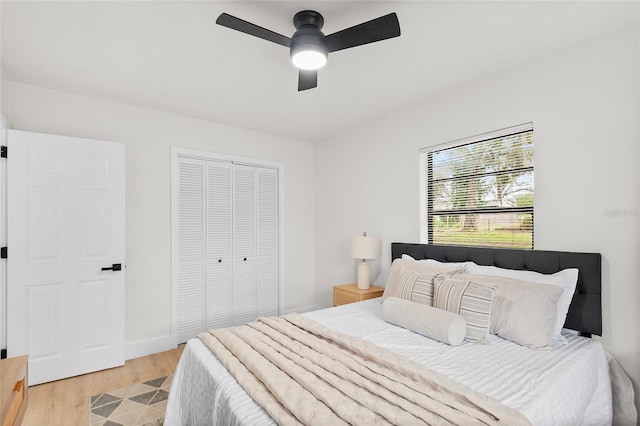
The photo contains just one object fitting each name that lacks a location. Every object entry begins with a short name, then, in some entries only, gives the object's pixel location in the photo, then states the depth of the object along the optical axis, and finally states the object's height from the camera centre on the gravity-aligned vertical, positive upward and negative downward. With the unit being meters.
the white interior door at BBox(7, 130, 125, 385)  2.70 -0.35
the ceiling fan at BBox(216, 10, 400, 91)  1.72 +0.98
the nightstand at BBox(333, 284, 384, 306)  3.39 -0.85
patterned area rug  2.27 -1.43
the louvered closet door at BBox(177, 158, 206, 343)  3.70 -0.40
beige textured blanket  1.25 -0.76
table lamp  3.58 -0.43
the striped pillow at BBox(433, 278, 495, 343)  2.01 -0.58
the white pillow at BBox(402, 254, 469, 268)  2.67 -0.42
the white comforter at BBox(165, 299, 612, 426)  1.42 -0.81
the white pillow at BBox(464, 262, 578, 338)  2.04 -0.44
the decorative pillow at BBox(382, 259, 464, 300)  2.59 -0.46
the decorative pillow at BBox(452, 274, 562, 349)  1.94 -0.60
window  2.59 +0.20
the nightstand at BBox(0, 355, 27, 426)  1.24 -0.73
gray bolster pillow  1.98 -0.69
